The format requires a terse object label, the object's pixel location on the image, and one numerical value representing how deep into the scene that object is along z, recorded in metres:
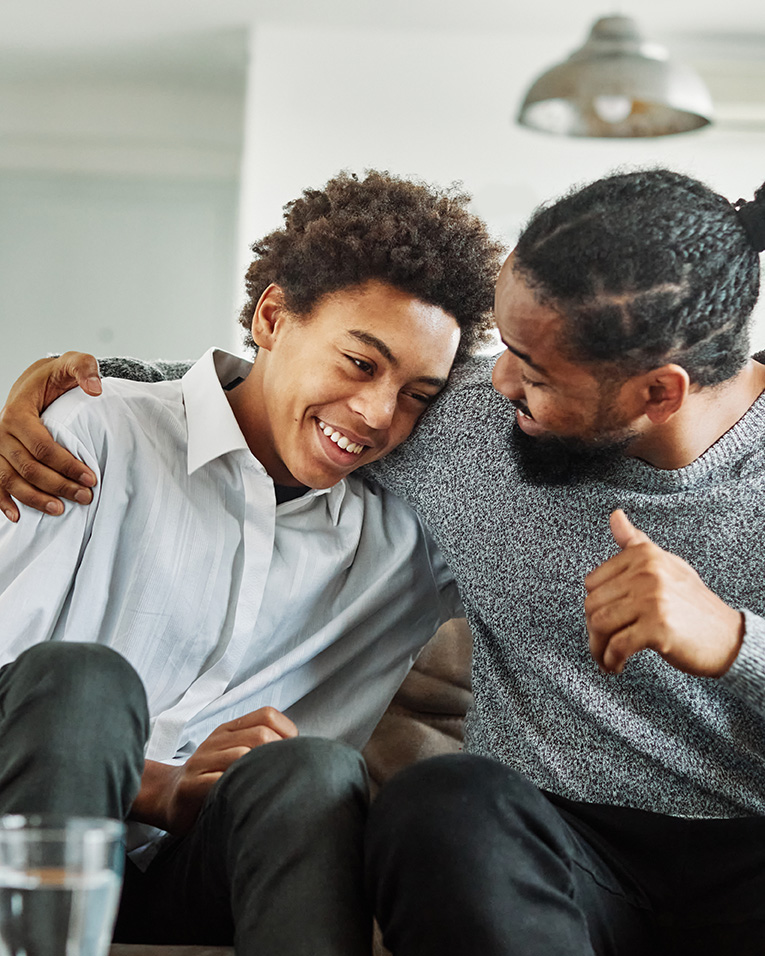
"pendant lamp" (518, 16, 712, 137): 2.89
